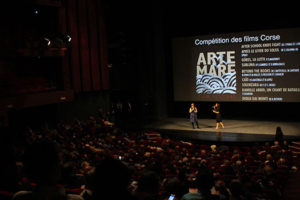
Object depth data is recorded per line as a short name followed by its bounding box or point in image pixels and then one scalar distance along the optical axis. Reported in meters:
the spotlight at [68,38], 12.70
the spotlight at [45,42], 11.91
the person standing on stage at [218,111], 13.41
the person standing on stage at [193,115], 13.62
